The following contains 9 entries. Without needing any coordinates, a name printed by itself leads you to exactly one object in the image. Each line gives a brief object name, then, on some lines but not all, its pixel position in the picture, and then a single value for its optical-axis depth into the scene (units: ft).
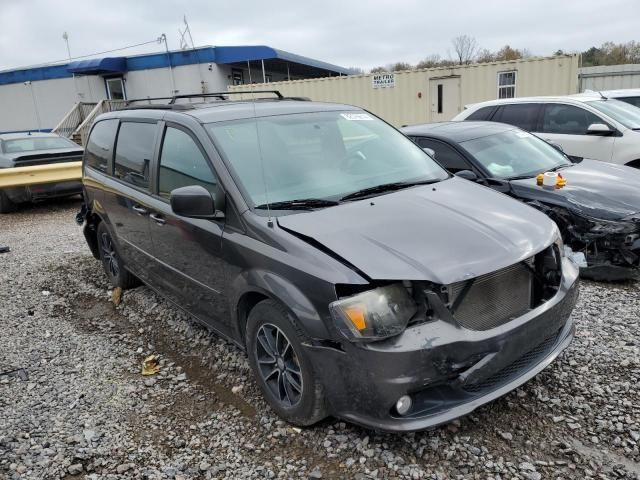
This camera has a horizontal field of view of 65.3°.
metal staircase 74.08
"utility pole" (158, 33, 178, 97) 78.12
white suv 24.13
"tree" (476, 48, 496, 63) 168.44
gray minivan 8.01
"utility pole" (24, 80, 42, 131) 91.25
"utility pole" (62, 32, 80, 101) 87.00
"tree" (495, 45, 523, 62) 175.88
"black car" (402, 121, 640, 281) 15.12
